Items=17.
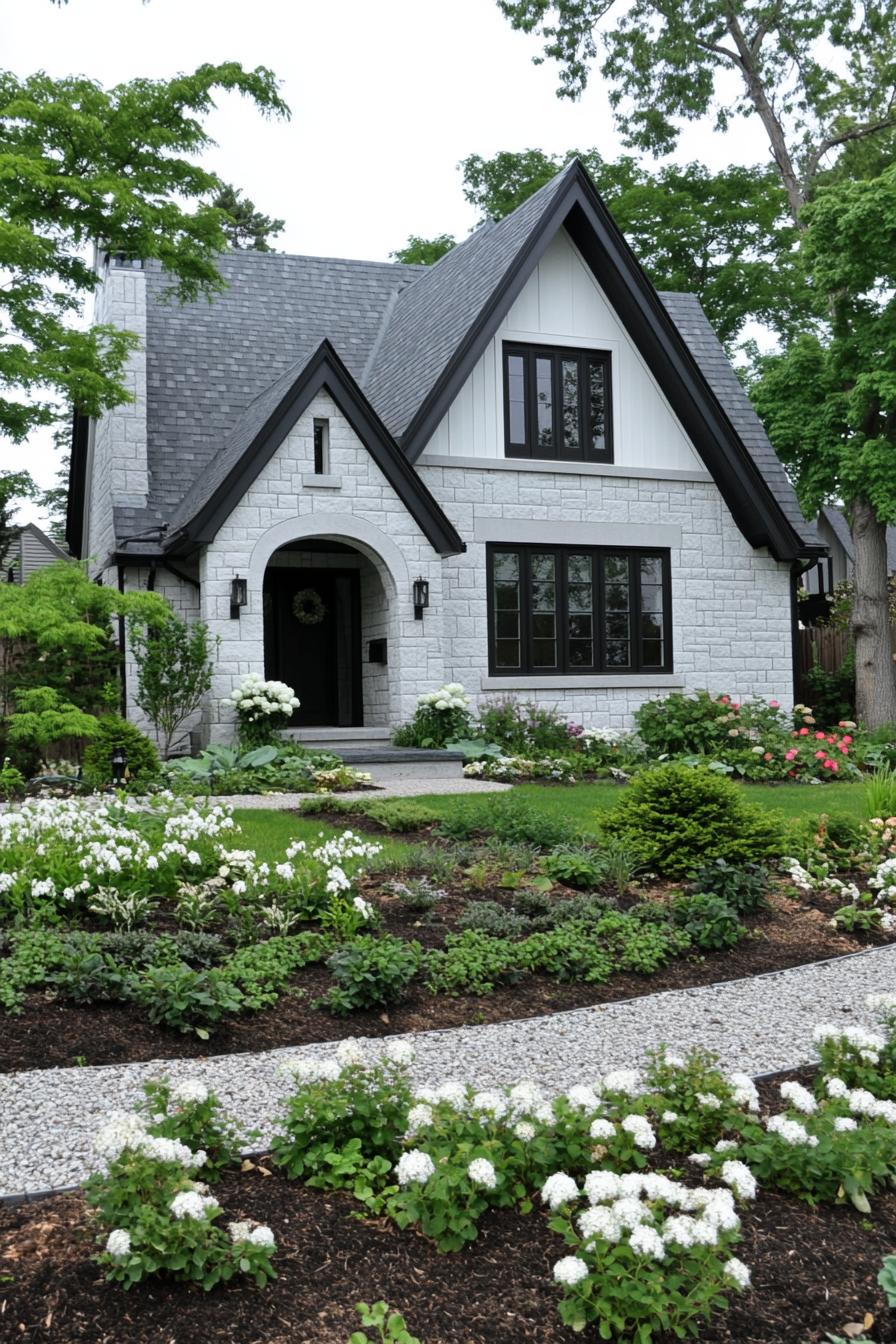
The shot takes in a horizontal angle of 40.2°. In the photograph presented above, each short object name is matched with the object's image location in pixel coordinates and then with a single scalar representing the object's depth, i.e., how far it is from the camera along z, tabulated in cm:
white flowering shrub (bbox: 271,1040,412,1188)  329
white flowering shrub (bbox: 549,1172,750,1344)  256
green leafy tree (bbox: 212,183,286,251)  4138
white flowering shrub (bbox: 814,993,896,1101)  387
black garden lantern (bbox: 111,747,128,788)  1143
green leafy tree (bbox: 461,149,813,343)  2747
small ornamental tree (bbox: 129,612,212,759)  1409
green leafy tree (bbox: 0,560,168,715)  1128
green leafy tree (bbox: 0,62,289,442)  1186
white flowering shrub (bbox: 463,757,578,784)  1336
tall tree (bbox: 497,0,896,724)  2564
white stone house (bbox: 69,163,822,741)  1488
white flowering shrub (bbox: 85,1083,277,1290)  269
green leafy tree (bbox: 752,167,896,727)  1866
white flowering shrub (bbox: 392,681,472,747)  1493
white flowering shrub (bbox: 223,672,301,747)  1388
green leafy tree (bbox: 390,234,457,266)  2928
